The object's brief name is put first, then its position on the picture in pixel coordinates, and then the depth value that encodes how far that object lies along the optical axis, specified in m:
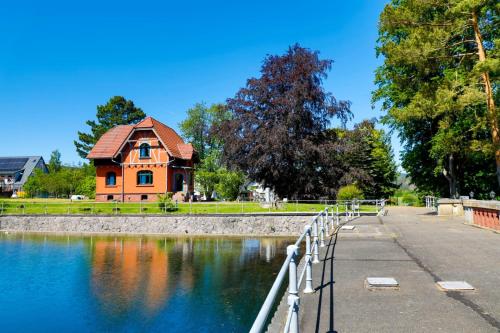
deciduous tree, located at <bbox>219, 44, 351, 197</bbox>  33.97
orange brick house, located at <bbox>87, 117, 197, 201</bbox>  41.66
